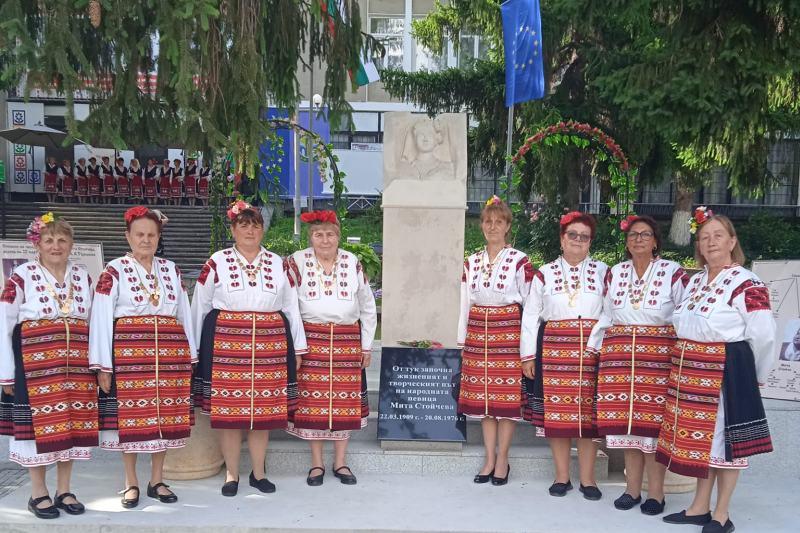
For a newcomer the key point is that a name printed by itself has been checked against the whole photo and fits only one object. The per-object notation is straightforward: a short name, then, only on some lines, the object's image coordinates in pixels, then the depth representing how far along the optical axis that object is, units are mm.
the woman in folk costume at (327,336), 5090
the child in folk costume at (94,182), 20047
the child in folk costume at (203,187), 19766
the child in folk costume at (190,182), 19781
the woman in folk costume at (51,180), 20391
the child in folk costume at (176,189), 20141
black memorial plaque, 5449
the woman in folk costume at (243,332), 4836
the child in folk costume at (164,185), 20203
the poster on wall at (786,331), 5578
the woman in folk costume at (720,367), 4168
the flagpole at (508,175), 7758
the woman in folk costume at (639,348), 4652
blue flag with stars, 10031
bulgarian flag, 6361
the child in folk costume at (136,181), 20328
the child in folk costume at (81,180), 20141
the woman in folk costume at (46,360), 4395
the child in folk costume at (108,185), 20141
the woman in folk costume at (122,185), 20219
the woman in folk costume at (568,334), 4898
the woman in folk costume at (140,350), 4535
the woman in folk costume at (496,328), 5105
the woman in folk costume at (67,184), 20188
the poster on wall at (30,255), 6043
